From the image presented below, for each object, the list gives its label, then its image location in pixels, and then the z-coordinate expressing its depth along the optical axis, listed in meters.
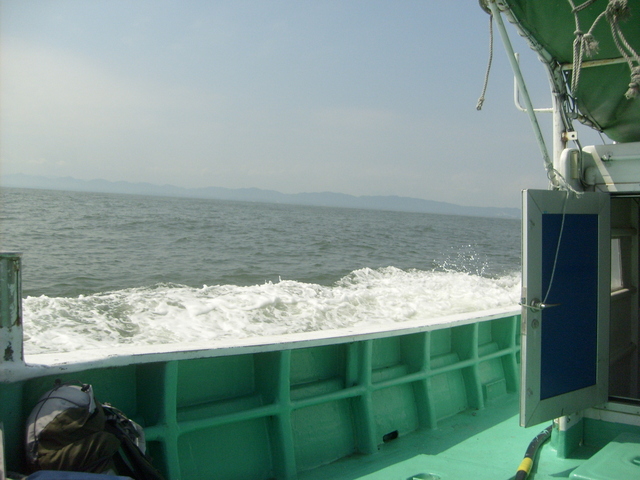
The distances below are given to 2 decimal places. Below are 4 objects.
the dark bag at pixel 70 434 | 1.84
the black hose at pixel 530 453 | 2.86
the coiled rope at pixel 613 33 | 2.09
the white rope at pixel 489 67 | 2.94
